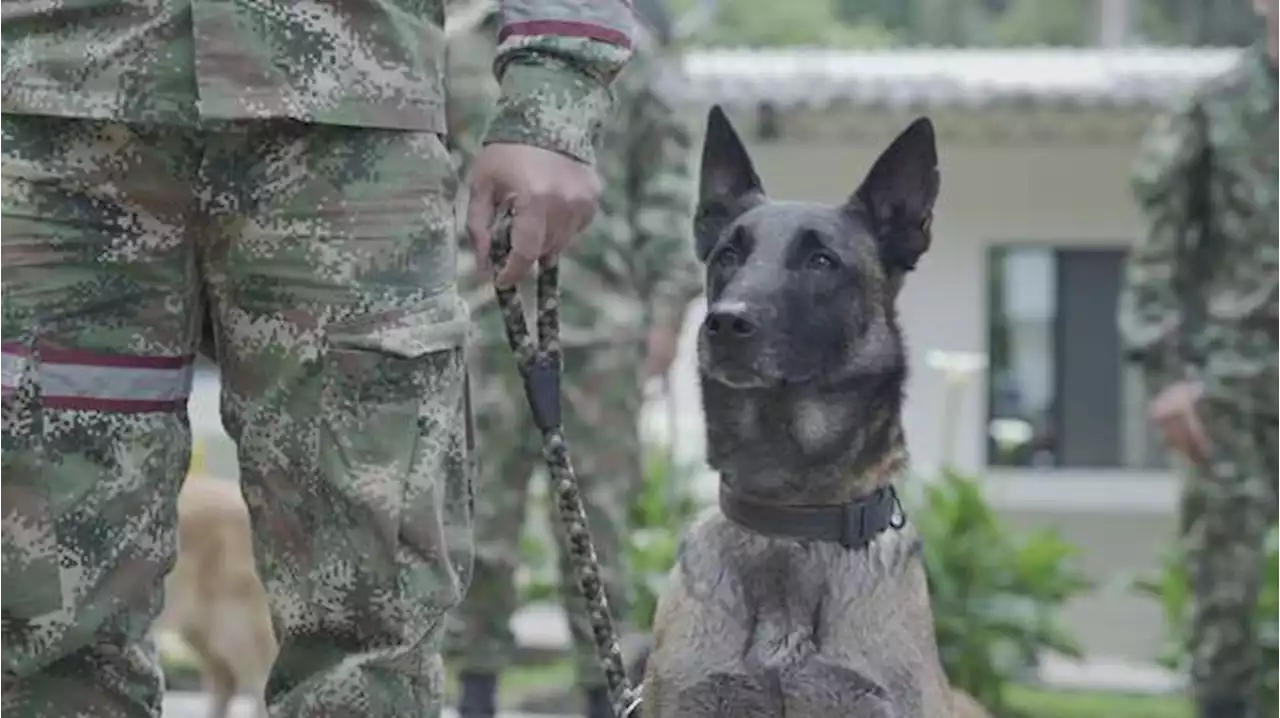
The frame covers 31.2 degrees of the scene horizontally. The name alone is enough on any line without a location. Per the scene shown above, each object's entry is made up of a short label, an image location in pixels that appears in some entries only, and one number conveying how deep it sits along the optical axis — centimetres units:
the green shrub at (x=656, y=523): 657
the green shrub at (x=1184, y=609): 633
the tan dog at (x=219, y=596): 516
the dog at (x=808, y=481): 299
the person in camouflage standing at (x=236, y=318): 253
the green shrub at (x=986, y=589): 645
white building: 1089
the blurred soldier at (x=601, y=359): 516
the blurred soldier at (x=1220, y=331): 546
